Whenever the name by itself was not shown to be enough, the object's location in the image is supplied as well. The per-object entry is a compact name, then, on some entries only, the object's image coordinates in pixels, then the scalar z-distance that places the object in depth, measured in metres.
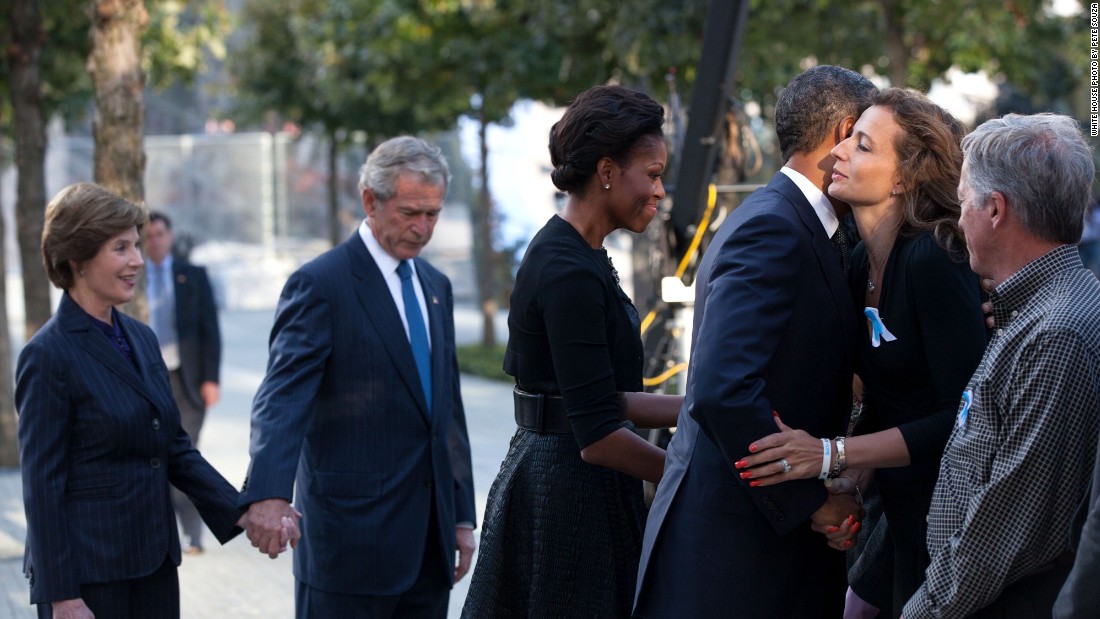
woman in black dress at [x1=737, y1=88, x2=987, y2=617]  5.67
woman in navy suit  7.16
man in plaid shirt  4.93
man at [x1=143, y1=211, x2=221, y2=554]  16.37
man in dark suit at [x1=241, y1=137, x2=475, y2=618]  7.89
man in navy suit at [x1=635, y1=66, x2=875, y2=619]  5.53
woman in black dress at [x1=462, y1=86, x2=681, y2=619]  6.46
